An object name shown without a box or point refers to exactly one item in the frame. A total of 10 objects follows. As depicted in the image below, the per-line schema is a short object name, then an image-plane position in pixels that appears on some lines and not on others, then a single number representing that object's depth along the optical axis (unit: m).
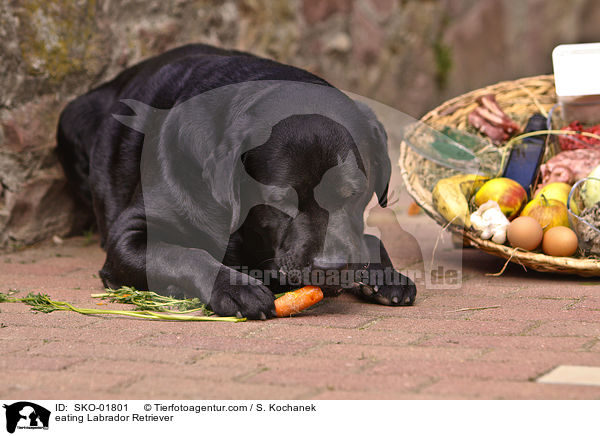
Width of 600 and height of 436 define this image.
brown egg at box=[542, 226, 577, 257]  6.07
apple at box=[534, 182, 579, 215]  6.57
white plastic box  7.18
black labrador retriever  5.01
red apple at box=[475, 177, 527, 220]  6.52
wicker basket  5.99
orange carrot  5.00
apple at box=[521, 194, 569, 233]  6.33
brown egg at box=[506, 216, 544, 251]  6.14
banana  6.43
